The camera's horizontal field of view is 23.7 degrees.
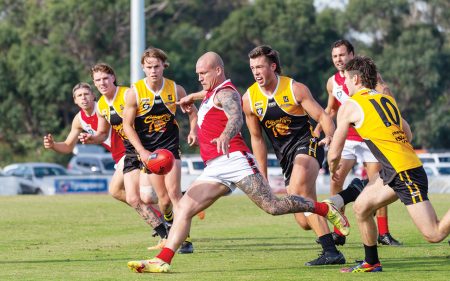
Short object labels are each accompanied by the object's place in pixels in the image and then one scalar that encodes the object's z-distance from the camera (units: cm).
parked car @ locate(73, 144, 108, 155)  5913
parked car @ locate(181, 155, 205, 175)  5012
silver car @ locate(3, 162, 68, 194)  4846
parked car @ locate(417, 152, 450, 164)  5783
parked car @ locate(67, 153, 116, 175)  5491
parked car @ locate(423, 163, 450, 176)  5076
